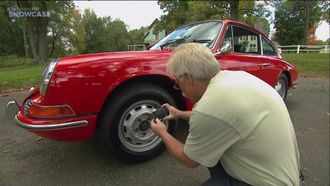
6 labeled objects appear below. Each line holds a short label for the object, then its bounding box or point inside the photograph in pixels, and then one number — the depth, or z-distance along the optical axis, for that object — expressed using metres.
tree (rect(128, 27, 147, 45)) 90.40
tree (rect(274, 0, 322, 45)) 48.31
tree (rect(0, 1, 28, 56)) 37.46
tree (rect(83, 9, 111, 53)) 65.19
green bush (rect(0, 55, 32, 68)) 29.92
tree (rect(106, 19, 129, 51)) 68.76
